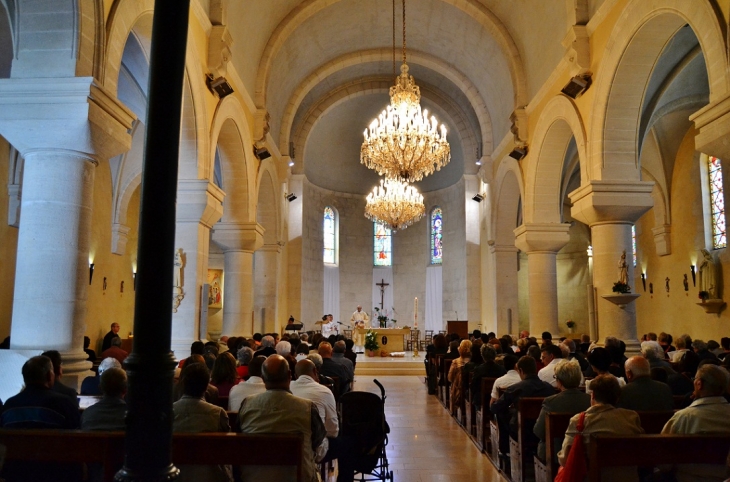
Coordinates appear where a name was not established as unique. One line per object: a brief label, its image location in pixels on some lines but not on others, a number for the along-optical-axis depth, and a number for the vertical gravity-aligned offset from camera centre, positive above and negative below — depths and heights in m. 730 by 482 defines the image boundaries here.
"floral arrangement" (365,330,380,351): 18.23 -0.81
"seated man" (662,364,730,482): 3.77 -0.60
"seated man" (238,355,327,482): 3.85 -0.64
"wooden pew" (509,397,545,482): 5.40 -1.12
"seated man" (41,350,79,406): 4.44 -0.48
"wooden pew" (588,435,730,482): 3.56 -0.77
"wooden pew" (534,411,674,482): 4.44 -0.82
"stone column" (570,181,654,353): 9.85 +1.43
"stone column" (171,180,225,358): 9.87 +1.13
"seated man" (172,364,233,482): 3.72 -0.62
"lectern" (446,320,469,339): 17.36 -0.33
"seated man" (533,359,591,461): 4.67 -0.63
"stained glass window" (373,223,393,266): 25.81 +2.87
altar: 19.00 -0.71
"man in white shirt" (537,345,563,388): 6.72 -0.50
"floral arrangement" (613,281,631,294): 9.56 +0.45
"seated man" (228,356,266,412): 4.96 -0.62
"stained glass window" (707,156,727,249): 14.48 +2.74
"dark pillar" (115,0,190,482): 2.22 +0.18
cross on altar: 24.06 +1.11
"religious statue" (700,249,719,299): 13.86 +0.96
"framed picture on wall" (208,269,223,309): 21.21 +0.95
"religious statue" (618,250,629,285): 9.77 +0.72
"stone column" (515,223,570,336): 13.82 +1.09
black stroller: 5.21 -0.96
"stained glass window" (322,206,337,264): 24.98 +3.16
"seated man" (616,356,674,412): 4.95 -0.61
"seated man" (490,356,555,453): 5.71 -0.70
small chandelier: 15.91 +2.89
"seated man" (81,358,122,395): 5.83 -0.70
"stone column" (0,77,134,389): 5.61 +0.95
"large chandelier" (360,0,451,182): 12.02 +3.47
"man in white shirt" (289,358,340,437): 4.90 -0.67
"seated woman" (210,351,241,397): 5.21 -0.48
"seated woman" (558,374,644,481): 3.76 -0.65
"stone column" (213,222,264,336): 13.52 +0.91
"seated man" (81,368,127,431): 3.86 -0.61
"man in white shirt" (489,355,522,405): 6.43 -0.69
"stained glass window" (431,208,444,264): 24.75 +3.24
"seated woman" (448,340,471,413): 8.84 -0.85
